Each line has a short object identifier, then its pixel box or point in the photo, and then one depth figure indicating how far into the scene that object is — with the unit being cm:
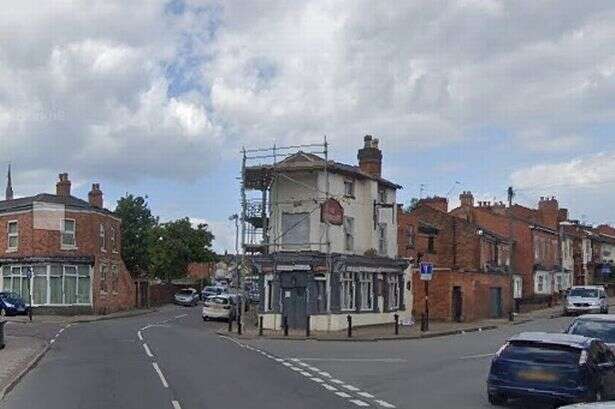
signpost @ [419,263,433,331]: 4078
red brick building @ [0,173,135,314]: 5834
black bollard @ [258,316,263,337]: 4022
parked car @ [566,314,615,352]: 2178
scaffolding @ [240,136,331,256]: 4534
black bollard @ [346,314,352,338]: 3947
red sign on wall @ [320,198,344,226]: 4469
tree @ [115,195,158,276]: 9125
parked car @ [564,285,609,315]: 5966
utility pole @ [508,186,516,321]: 6059
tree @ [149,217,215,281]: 8938
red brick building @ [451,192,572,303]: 7394
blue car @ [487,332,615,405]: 1647
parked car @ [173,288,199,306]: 7814
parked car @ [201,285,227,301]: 7379
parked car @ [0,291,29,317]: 5581
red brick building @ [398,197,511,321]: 5288
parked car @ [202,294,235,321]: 5309
